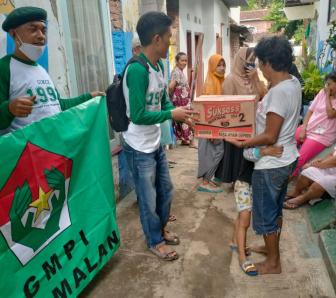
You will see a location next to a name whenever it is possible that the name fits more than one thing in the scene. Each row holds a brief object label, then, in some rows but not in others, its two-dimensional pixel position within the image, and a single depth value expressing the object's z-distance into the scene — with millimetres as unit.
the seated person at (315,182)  3281
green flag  1764
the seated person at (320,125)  3740
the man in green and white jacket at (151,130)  2342
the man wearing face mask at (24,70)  1947
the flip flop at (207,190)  4151
